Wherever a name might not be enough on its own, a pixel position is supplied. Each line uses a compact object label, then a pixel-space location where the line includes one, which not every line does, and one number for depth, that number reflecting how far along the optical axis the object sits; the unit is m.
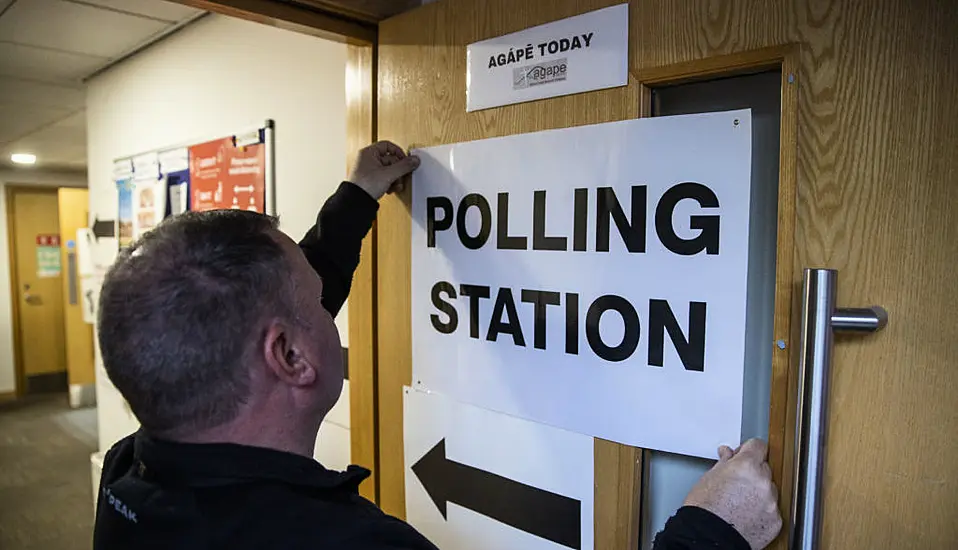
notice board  2.06
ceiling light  5.46
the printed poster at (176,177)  2.41
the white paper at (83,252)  4.52
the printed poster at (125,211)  2.83
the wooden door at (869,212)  0.71
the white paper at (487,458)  1.04
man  0.72
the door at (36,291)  6.14
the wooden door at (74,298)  5.85
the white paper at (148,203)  2.55
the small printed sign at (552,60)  0.95
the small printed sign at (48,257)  6.25
